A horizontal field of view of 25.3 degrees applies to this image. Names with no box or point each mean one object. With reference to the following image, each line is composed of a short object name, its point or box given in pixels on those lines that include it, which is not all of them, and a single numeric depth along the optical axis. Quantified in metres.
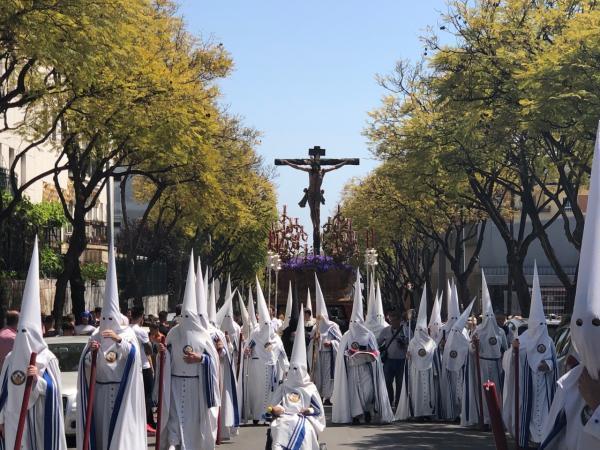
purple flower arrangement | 47.22
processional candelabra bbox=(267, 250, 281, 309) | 39.03
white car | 17.42
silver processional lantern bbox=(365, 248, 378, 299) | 38.63
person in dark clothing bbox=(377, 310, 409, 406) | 22.97
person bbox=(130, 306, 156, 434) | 16.56
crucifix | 53.31
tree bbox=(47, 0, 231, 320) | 25.03
